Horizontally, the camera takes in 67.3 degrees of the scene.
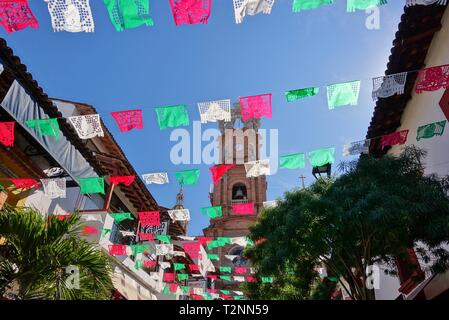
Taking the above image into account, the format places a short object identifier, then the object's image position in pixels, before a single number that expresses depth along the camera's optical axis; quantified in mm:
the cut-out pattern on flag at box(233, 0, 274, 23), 6059
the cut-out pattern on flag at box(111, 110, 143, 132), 8266
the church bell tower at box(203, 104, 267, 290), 33688
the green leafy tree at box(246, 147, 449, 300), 6277
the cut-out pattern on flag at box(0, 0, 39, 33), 5812
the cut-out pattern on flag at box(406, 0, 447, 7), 6052
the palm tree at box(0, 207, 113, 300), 5680
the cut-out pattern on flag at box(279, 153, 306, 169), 9992
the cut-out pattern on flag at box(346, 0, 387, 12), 5773
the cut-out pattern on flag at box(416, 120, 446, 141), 7820
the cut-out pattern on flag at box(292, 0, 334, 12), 5711
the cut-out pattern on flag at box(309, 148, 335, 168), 9680
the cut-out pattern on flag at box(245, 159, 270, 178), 11250
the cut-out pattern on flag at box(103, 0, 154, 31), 5648
